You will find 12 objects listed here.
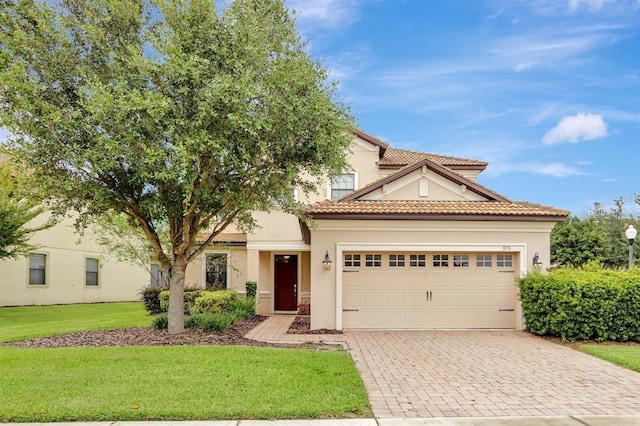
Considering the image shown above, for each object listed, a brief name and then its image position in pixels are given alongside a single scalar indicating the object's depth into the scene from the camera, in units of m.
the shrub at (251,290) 19.88
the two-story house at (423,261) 14.37
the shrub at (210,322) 13.26
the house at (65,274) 23.16
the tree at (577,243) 24.98
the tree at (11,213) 17.31
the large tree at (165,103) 10.14
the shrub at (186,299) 18.48
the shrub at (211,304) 17.19
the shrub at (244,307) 17.19
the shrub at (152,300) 19.95
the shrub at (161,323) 13.62
